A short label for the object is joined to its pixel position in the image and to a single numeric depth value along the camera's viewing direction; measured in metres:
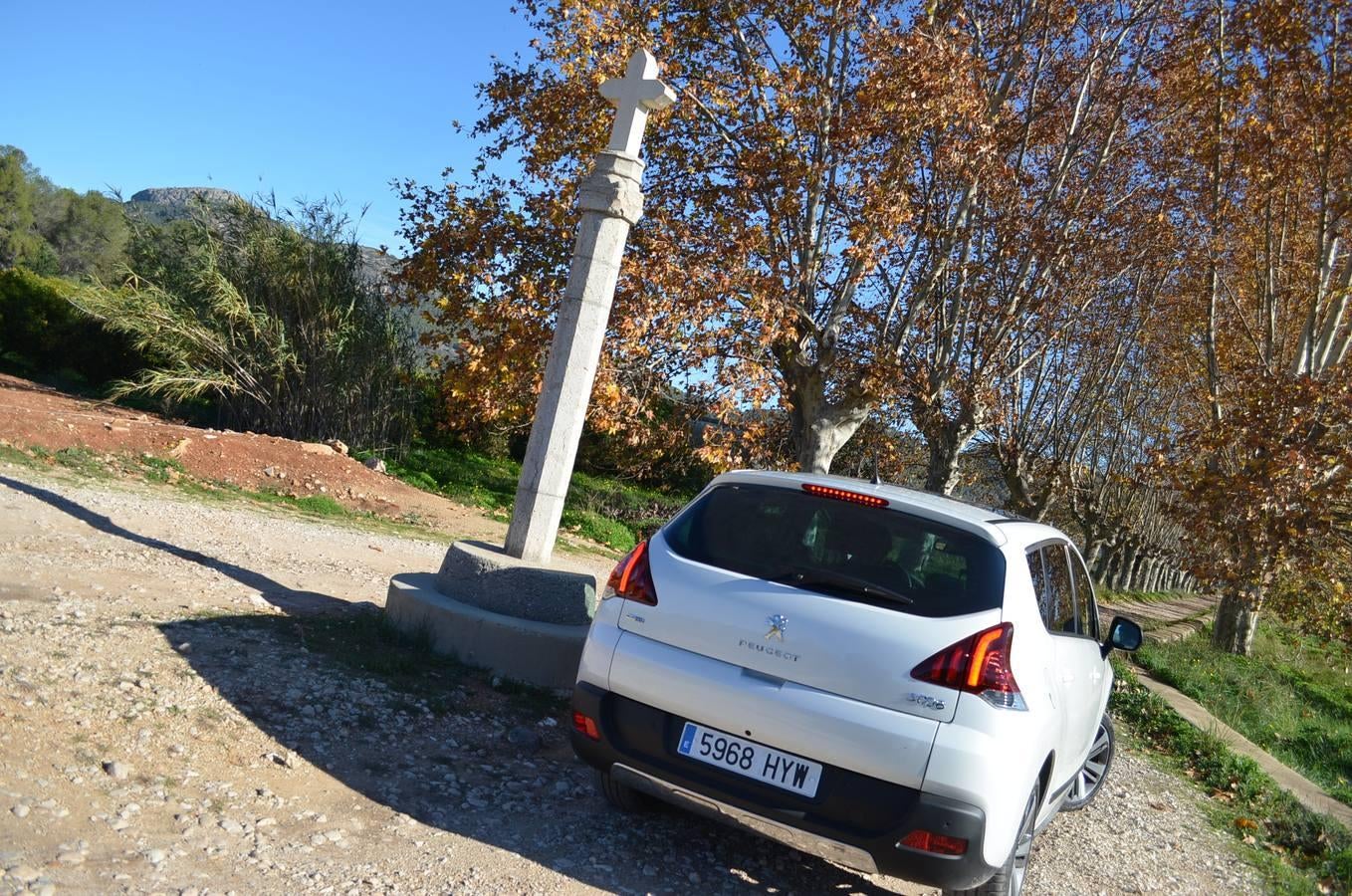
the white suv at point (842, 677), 3.68
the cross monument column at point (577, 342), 6.79
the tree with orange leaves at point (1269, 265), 12.81
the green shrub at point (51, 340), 21.70
